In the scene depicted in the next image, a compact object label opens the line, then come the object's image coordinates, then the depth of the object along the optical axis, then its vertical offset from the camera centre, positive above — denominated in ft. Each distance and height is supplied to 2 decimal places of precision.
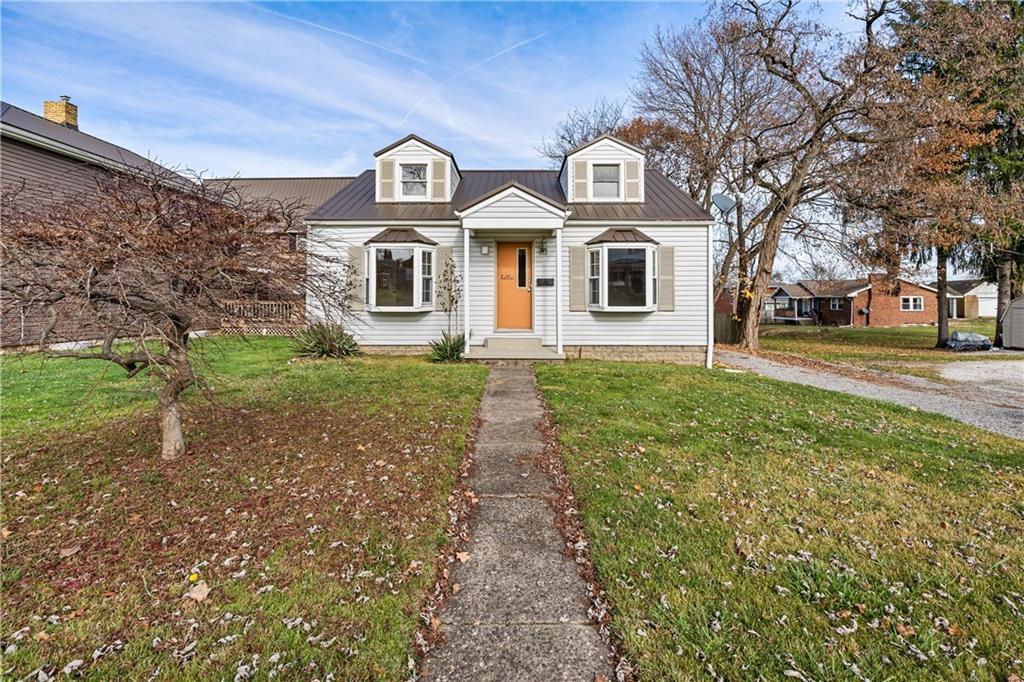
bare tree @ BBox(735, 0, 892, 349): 42.96 +22.14
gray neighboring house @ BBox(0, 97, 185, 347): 33.17 +14.66
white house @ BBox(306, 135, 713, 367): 33.96 +3.69
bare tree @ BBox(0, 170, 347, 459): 9.34 +1.49
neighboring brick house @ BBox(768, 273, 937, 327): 115.55 +4.15
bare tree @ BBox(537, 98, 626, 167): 77.15 +35.53
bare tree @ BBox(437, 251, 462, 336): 35.04 +2.86
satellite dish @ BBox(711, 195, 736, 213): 44.11 +12.34
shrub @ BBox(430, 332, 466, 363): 32.48 -2.01
